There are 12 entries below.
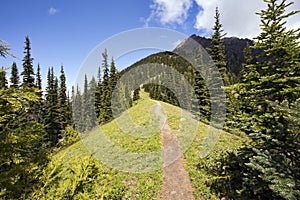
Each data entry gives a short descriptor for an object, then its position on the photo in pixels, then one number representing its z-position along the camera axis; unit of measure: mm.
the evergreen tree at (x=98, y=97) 55125
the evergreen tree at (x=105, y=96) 48578
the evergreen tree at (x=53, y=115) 44625
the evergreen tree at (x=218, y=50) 26422
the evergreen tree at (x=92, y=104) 56375
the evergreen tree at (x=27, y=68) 35438
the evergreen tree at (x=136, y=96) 65250
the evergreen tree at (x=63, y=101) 49125
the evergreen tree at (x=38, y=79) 45206
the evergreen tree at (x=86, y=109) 62250
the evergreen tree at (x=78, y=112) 62469
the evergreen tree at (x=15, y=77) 38344
